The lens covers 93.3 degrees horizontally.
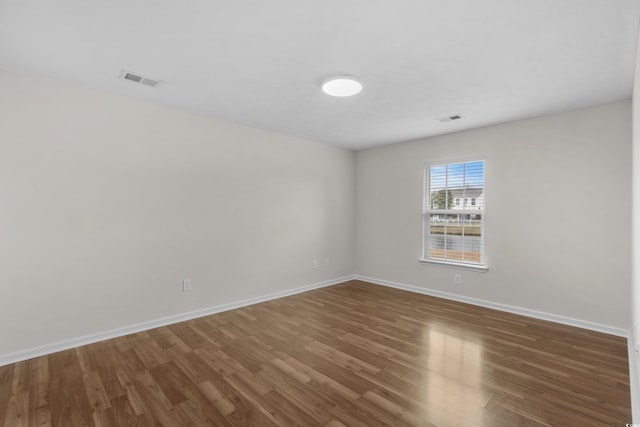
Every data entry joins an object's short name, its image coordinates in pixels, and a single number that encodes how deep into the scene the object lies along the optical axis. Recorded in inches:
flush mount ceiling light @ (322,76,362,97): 104.6
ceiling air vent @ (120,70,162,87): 104.6
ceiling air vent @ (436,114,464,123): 146.6
